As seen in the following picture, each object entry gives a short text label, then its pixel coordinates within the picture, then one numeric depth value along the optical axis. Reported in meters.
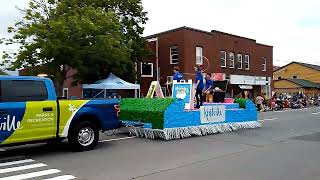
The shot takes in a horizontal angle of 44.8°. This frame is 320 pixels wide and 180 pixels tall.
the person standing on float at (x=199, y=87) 15.34
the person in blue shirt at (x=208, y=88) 18.38
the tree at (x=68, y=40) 22.53
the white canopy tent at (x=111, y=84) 25.52
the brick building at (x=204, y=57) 34.09
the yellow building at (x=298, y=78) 58.73
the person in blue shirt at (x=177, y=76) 16.77
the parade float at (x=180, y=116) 12.82
